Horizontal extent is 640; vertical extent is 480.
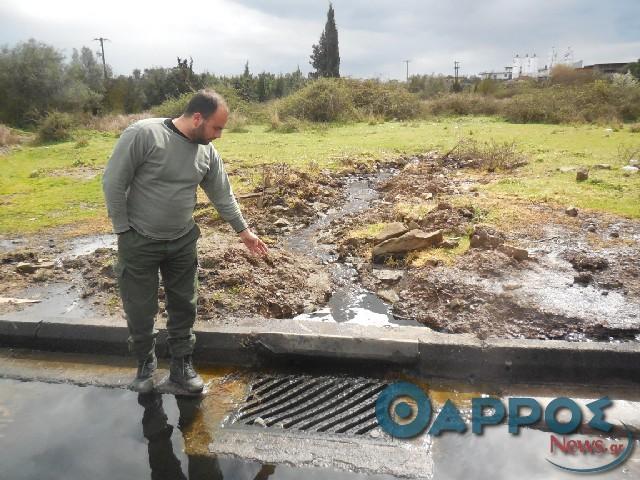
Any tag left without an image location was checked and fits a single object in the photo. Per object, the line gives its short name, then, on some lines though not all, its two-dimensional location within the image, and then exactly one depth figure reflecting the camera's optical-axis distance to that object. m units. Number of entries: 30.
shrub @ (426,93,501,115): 27.17
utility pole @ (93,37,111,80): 42.27
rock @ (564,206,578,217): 7.00
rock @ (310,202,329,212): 8.30
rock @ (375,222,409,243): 5.98
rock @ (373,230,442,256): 5.75
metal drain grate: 2.98
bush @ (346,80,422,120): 26.36
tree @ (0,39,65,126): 29.14
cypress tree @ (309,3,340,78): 41.81
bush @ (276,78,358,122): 24.39
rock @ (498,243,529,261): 5.20
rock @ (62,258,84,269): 5.76
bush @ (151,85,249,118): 25.19
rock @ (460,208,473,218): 7.07
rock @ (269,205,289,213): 7.82
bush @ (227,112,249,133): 21.38
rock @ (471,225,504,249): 5.51
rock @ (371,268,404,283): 5.19
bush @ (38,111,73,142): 20.31
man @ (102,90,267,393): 2.87
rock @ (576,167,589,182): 9.22
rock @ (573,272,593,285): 4.80
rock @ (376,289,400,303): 4.81
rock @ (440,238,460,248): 5.81
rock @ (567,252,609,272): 5.11
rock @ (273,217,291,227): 7.29
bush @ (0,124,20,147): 19.28
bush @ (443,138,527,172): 11.23
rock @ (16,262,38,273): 5.59
